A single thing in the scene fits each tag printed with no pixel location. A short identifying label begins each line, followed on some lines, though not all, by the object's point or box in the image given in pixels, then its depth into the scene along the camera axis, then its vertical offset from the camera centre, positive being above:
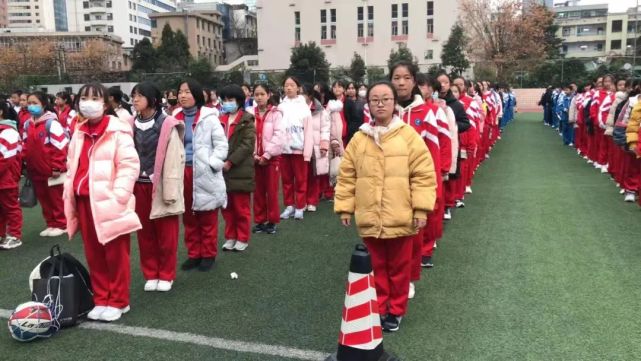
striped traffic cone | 3.23 -1.29
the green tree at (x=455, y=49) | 51.58 +3.98
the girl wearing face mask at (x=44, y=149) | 7.08 -0.65
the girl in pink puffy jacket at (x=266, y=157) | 6.87 -0.78
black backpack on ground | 4.17 -1.42
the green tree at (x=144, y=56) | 57.31 +4.25
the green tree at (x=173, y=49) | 55.86 +5.11
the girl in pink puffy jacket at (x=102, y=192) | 4.17 -0.71
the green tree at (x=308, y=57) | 49.84 +3.29
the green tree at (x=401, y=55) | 52.62 +3.55
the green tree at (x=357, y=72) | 35.03 +1.27
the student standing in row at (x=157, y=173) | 4.75 -0.66
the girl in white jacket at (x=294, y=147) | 7.45 -0.72
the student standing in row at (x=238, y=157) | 6.11 -0.68
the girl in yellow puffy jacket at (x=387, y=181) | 3.79 -0.61
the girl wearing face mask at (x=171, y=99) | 9.38 -0.06
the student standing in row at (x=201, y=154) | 5.39 -0.57
